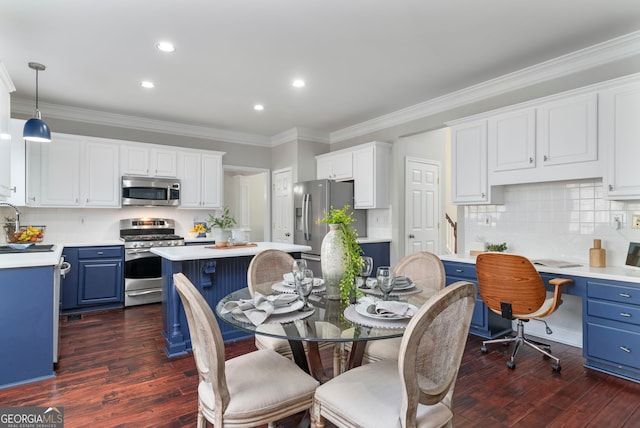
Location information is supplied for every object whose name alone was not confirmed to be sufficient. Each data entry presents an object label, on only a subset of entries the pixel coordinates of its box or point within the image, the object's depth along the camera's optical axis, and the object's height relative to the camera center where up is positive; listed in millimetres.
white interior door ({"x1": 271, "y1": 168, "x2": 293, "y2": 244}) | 5797 +134
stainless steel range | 4590 -677
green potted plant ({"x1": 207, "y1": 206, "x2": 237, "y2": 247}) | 3488 -165
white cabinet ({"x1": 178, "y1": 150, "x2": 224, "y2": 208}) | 5293 +534
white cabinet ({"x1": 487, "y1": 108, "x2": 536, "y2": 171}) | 3205 +703
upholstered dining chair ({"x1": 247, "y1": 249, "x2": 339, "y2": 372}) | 2072 -433
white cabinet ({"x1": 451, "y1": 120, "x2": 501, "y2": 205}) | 3574 +513
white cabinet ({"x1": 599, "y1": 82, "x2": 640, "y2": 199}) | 2617 +593
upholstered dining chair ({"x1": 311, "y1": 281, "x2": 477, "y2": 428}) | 1194 -647
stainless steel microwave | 4832 +311
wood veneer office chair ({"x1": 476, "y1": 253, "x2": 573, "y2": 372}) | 2688 -592
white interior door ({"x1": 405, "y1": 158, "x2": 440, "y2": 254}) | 5051 +132
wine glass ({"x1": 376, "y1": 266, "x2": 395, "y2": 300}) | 1827 -349
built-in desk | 2477 -722
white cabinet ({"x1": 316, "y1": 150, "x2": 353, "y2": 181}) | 5262 +749
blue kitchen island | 3029 -584
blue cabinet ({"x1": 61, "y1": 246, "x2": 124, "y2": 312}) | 4262 -820
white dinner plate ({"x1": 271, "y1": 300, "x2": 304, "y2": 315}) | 1598 -439
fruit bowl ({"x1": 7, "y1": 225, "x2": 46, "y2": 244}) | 3748 -251
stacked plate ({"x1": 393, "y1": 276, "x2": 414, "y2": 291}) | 2039 -414
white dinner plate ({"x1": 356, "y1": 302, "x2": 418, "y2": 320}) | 1516 -438
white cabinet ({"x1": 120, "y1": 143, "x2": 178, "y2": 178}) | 4842 +743
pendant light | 3291 +776
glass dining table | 1401 -475
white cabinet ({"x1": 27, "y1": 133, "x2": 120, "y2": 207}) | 4285 +510
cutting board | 3414 -334
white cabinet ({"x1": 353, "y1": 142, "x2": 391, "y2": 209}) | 4902 +569
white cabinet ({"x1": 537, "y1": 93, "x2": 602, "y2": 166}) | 2842 +712
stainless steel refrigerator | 5031 +71
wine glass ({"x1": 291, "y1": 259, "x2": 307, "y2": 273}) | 1870 -279
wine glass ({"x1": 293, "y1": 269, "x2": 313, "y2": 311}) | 1765 -361
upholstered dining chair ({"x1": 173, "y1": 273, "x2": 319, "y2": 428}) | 1362 -737
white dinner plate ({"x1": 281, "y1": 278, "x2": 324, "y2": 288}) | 2104 -429
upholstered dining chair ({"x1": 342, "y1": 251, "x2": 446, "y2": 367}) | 1970 -450
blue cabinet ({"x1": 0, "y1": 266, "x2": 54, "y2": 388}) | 2422 -790
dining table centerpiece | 1892 -227
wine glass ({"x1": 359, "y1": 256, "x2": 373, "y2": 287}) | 2091 -319
